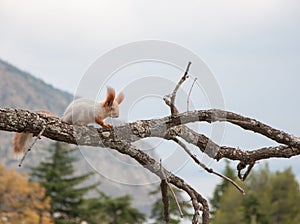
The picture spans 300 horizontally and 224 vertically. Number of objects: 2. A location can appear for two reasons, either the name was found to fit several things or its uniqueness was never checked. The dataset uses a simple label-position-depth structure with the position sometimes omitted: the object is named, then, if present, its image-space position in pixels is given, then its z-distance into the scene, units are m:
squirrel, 5.56
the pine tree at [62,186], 47.09
